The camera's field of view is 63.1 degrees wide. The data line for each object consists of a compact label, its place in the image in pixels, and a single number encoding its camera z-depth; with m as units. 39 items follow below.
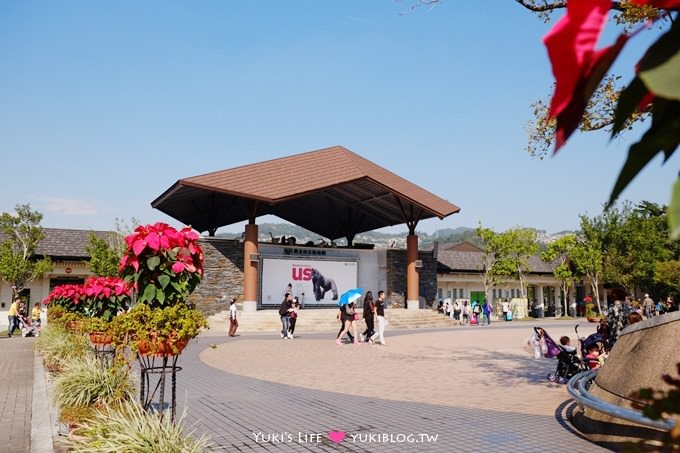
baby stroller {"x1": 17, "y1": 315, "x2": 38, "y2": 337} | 24.97
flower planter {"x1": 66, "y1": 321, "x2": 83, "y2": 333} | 12.26
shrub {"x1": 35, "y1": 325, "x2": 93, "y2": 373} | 10.94
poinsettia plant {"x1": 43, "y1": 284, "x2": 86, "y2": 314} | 14.12
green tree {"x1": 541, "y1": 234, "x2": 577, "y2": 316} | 47.24
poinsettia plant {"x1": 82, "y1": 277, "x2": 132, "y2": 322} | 11.52
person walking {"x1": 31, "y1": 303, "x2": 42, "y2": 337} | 24.64
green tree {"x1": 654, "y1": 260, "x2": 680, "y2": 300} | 42.49
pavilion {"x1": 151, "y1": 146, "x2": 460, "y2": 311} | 29.38
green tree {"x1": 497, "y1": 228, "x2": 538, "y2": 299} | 43.72
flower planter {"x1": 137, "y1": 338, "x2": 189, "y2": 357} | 5.89
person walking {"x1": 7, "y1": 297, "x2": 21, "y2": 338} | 24.18
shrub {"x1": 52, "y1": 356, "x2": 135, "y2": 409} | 7.30
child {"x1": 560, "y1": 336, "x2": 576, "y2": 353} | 10.23
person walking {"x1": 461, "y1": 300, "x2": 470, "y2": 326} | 34.93
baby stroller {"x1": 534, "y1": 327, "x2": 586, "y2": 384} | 10.25
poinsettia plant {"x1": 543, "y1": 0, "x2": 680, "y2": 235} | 0.85
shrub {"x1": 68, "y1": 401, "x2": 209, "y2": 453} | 4.89
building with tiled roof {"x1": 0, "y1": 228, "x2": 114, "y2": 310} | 35.09
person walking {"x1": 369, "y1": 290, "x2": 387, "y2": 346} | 18.67
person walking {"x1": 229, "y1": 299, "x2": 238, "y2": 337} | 22.83
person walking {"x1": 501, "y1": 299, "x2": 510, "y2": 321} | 40.84
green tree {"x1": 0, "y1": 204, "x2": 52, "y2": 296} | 31.12
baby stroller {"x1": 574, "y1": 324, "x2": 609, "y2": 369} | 10.15
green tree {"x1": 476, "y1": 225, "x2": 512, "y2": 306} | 43.72
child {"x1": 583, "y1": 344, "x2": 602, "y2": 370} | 10.14
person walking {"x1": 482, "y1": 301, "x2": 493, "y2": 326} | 35.12
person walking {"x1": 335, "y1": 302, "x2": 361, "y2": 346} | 18.89
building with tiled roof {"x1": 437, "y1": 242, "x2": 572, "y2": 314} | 45.59
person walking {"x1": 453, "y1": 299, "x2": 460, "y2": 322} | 37.89
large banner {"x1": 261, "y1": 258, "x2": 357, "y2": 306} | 31.02
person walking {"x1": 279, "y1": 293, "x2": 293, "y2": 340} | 21.22
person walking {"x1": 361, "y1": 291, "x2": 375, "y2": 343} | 19.00
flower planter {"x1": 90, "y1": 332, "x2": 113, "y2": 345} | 10.21
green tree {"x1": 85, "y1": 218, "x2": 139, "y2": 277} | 29.39
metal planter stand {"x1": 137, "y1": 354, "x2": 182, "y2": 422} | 5.75
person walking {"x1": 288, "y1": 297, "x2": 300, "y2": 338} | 21.73
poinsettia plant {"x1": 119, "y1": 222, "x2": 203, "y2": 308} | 6.00
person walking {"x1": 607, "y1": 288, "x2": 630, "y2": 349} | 11.43
